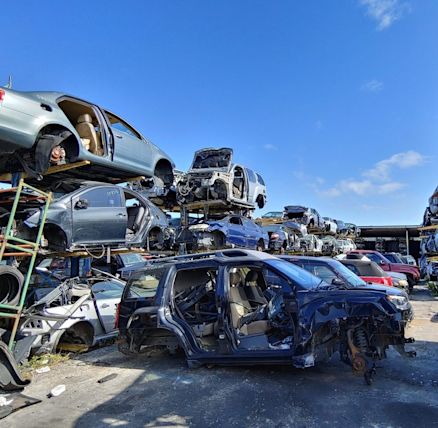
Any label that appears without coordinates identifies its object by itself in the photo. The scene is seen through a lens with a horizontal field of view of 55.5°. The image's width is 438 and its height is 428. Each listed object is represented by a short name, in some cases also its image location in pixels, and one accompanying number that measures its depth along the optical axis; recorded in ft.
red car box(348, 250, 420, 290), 55.47
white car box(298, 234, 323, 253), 62.75
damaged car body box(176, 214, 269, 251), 38.22
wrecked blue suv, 15.17
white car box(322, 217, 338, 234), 88.53
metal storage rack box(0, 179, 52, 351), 17.42
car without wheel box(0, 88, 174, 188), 17.65
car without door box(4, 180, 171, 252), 20.66
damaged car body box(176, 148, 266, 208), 43.29
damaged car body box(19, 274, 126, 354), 19.66
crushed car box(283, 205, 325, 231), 72.40
